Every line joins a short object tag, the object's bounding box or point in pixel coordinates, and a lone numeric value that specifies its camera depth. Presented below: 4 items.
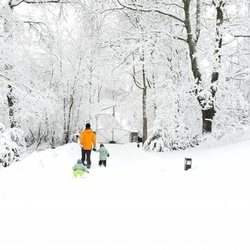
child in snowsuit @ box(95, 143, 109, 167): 12.90
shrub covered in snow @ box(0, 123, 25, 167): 13.59
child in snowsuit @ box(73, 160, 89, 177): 9.53
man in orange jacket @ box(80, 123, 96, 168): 12.74
